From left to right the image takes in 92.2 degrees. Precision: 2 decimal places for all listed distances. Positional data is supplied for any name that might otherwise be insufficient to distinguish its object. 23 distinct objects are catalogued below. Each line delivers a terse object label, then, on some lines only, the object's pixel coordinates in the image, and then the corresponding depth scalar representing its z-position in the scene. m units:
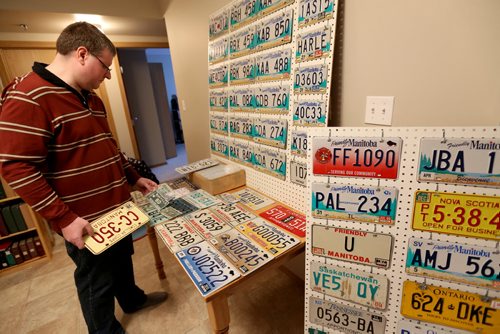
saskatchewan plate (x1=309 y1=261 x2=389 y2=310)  0.91
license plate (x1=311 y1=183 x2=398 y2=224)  0.85
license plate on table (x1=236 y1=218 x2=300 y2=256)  1.09
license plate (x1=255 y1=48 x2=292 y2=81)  1.27
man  0.97
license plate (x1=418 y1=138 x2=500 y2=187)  0.68
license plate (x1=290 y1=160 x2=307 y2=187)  1.28
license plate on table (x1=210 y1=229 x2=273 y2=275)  1.00
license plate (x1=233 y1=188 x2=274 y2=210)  1.46
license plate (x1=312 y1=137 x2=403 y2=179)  0.82
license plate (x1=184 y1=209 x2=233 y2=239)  1.23
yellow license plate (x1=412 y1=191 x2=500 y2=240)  0.71
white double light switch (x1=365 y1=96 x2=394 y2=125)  0.99
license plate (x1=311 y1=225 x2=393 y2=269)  0.88
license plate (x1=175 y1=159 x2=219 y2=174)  1.85
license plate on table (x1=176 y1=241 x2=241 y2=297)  0.91
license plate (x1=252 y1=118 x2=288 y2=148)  1.37
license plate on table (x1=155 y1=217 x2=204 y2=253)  1.15
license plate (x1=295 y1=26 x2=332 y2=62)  1.07
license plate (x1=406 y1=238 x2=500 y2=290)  0.74
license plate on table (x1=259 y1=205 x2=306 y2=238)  1.21
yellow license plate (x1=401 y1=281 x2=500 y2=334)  0.76
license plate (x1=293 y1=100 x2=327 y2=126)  1.14
